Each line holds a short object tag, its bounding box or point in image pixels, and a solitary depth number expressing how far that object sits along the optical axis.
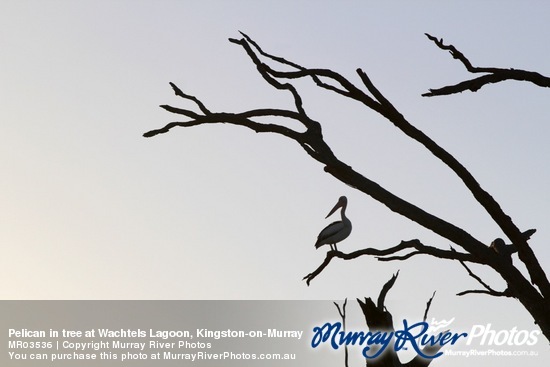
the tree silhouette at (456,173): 11.80
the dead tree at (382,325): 18.03
